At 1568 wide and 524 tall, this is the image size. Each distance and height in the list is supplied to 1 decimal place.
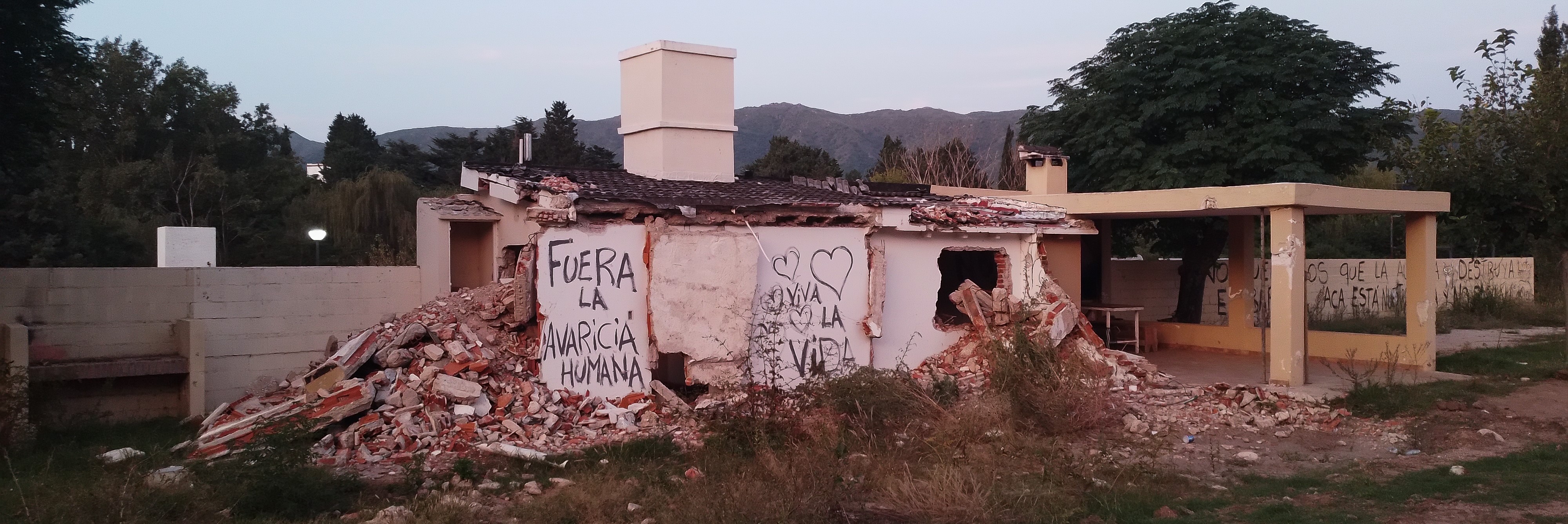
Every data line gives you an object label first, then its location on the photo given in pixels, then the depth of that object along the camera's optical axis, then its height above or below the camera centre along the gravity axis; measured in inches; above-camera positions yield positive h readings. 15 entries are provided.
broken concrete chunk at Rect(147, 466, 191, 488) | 279.7 -60.2
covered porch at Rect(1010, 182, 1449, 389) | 454.6 -7.6
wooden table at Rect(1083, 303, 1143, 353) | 567.8 -28.1
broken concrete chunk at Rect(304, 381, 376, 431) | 363.6 -51.2
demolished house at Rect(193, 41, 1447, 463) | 393.4 -15.5
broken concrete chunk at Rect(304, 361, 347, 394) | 395.9 -44.6
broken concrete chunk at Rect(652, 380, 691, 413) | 415.6 -55.7
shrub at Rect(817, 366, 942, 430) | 362.0 -49.5
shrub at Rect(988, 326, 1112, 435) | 383.2 -48.1
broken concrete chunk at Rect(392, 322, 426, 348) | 409.7 -29.0
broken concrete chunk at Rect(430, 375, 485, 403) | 383.9 -47.5
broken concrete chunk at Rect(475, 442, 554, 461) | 343.9 -64.4
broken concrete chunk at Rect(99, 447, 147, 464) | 330.6 -63.5
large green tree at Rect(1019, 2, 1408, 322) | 652.1 +100.4
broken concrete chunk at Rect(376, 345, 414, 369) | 398.6 -36.9
